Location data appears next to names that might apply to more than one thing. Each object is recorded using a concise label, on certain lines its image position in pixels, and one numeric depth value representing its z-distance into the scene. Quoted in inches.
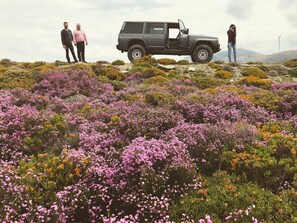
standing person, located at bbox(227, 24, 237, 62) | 991.1
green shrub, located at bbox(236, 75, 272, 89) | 646.9
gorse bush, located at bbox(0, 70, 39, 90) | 588.6
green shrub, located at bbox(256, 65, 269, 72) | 908.5
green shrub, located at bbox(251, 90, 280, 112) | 440.1
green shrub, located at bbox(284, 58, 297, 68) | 1019.3
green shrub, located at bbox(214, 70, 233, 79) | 791.7
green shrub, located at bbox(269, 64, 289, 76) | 896.4
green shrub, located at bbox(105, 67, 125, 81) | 775.7
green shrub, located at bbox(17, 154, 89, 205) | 214.1
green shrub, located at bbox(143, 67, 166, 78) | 777.4
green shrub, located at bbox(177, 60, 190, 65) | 1028.9
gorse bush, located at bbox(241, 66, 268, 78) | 806.5
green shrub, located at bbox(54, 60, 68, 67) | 957.7
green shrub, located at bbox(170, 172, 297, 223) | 201.8
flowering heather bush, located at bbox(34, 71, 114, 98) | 574.9
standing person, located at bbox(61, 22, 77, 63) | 874.1
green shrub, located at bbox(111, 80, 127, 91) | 654.5
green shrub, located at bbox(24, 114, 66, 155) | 308.8
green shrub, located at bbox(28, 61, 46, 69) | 949.8
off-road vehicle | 1000.2
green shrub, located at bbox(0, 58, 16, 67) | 1131.3
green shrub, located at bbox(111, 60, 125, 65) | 1065.3
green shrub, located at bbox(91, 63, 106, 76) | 800.9
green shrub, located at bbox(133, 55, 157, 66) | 954.1
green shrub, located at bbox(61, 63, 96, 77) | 706.2
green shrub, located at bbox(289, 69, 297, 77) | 856.9
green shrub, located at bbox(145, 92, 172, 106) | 474.6
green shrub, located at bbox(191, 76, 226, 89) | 644.7
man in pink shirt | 875.6
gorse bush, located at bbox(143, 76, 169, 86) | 665.6
